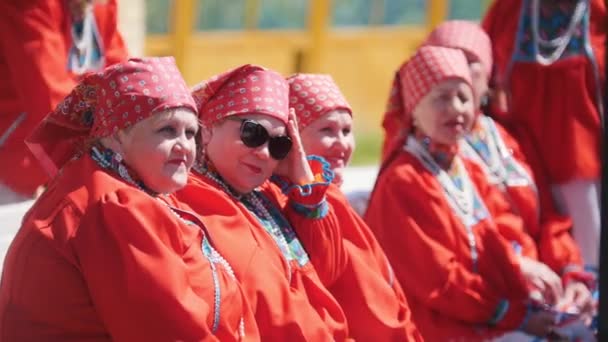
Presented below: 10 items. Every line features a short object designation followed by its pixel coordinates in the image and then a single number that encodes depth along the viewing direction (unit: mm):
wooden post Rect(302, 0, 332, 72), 21844
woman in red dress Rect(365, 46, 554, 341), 9219
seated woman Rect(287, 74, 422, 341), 8070
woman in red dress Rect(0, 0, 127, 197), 9836
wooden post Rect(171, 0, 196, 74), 19844
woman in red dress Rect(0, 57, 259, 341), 6199
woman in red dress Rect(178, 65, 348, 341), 7129
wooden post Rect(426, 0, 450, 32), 24016
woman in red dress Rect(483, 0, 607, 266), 10867
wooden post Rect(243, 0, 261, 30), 20953
